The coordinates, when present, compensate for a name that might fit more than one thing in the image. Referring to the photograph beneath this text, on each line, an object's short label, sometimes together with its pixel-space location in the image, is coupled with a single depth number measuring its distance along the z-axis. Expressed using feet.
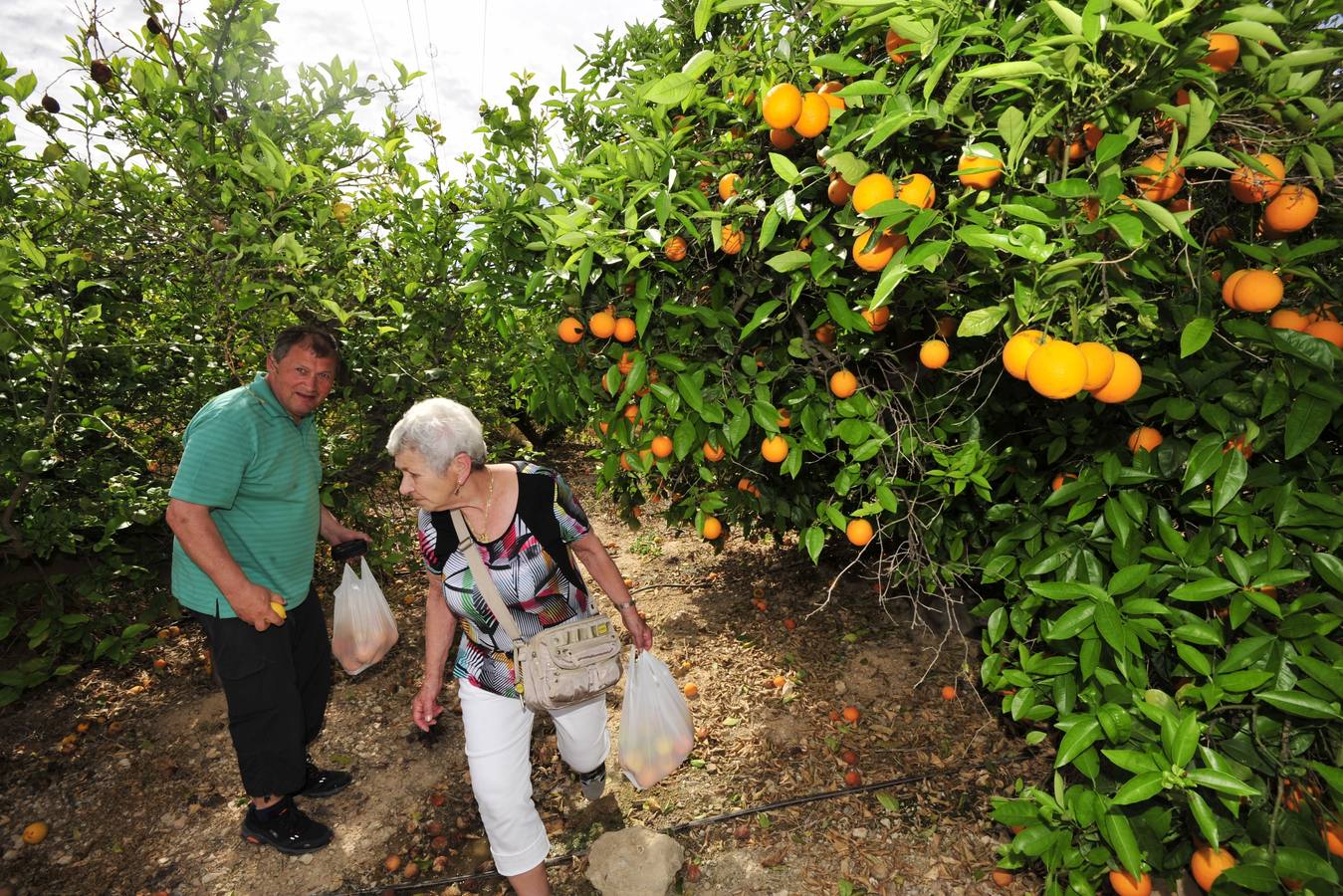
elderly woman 6.89
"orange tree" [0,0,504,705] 8.13
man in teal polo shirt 7.24
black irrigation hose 8.34
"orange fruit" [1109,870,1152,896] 5.25
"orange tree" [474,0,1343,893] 3.93
